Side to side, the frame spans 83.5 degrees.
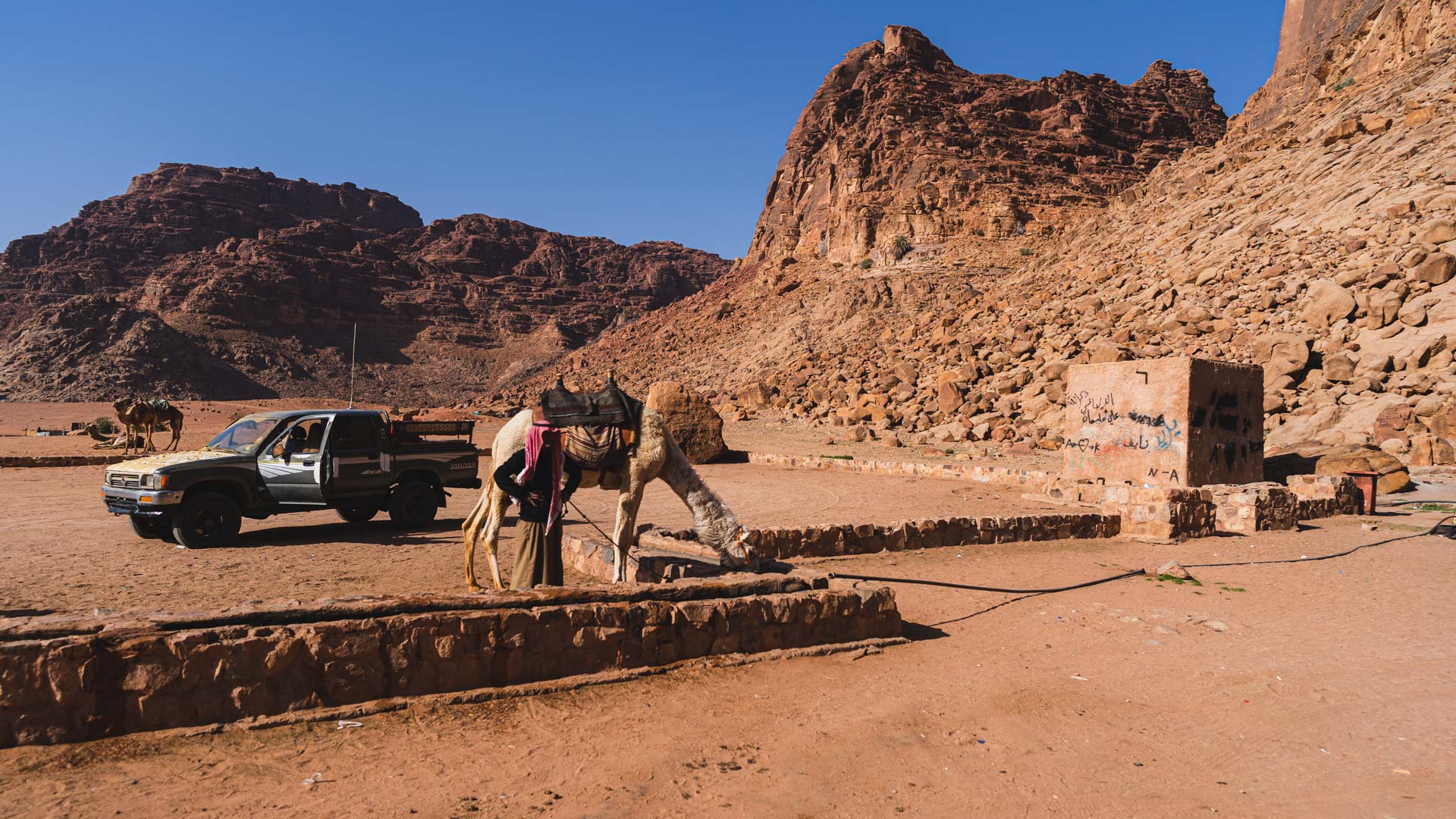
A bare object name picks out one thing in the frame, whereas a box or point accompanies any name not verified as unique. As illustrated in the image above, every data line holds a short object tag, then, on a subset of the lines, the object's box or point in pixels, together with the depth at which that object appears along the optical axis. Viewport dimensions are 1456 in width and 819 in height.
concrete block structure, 13.70
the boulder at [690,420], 22.25
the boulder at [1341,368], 19.88
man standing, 6.55
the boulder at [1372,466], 15.42
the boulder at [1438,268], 20.69
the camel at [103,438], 26.96
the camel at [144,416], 25.34
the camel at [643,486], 7.05
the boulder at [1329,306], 21.81
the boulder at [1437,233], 21.70
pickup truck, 9.45
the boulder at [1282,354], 20.73
